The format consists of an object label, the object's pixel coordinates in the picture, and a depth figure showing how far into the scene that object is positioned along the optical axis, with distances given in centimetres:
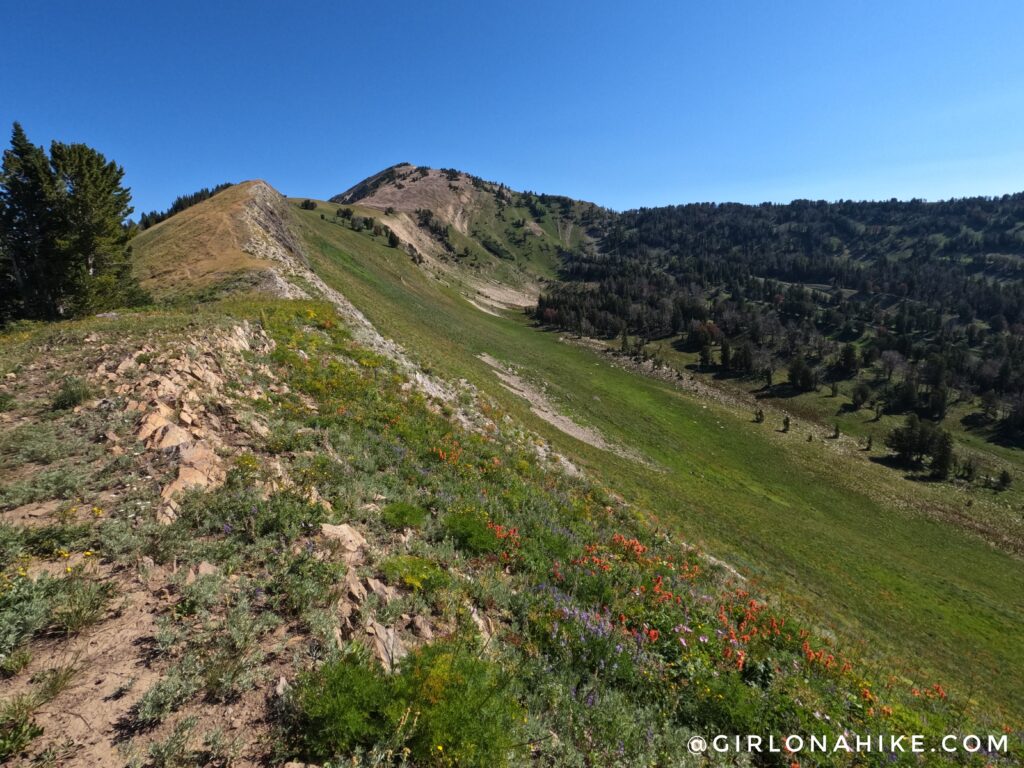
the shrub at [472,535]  952
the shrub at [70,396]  945
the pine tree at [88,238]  2638
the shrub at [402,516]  908
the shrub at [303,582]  598
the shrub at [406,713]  426
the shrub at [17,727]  355
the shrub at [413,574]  732
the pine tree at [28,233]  2573
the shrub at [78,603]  481
